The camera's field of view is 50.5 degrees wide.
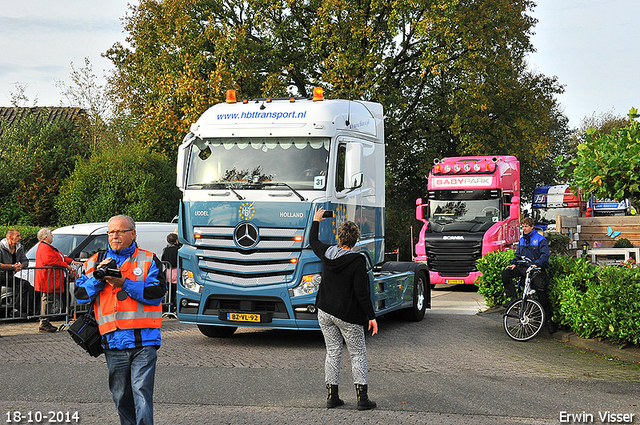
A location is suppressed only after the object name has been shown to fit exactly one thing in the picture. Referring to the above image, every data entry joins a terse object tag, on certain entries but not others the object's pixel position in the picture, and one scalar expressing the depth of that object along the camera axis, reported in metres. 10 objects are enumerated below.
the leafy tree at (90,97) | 29.98
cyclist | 10.64
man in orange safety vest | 4.75
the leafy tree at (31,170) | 23.58
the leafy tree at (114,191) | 20.08
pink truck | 18.42
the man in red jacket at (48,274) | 11.66
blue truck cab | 9.35
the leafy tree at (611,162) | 8.34
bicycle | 10.44
